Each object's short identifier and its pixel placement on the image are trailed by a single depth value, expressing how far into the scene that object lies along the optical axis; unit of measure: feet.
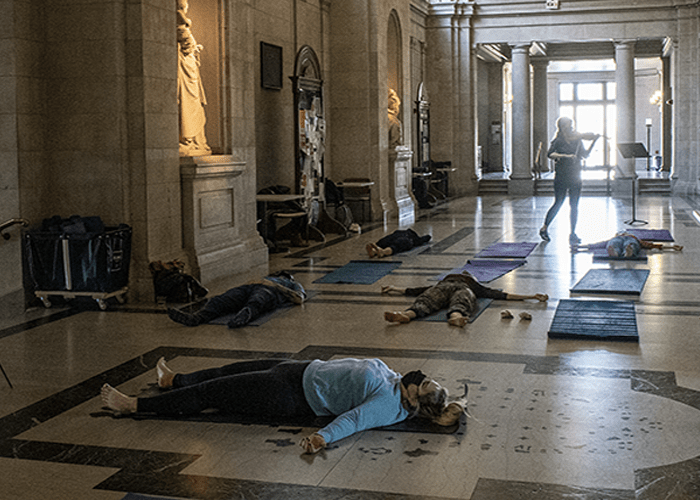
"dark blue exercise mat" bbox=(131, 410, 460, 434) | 15.12
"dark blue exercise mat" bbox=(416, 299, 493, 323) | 24.60
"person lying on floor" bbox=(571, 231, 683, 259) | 35.86
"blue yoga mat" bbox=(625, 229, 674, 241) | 42.60
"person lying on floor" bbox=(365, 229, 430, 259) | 37.96
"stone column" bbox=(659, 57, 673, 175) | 99.86
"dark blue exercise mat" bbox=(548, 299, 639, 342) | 21.91
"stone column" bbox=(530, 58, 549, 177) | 105.91
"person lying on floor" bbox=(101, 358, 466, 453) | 14.74
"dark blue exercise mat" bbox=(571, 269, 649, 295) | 28.66
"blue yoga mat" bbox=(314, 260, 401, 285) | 31.94
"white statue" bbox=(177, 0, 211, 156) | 31.53
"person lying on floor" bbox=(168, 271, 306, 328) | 24.04
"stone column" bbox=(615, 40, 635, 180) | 80.02
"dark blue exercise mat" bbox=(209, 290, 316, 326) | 24.61
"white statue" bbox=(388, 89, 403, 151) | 61.05
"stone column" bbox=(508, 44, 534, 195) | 83.66
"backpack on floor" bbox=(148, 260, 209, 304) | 28.07
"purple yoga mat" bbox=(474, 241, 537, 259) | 37.99
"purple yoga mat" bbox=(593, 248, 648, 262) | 35.91
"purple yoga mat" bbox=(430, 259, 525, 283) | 32.58
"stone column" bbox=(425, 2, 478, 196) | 81.87
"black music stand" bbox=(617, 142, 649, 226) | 50.70
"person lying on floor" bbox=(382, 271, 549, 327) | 24.02
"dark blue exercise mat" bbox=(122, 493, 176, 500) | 12.48
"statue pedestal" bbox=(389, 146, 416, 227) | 58.90
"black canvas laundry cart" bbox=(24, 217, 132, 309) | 26.94
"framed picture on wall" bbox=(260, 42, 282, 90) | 44.55
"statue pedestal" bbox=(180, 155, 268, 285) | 31.40
